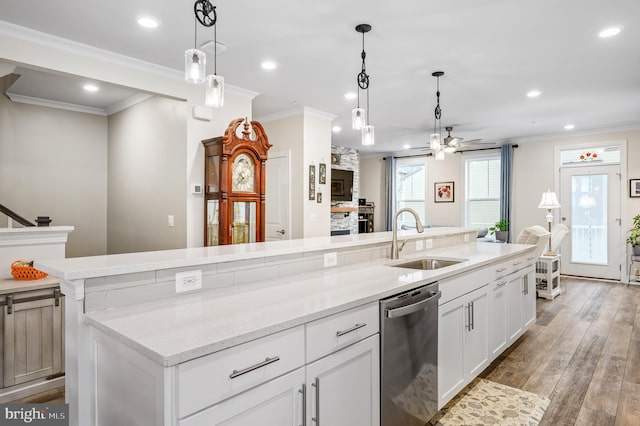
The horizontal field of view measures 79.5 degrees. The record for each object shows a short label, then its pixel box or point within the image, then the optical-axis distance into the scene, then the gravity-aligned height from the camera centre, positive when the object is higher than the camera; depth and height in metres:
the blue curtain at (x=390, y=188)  9.43 +0.57
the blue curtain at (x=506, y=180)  7.65 +0.62
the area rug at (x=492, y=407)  2.30 -1.25
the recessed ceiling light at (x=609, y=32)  2.96 +1.40
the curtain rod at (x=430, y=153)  7.98 +1.33
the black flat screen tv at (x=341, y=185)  8.18 +0.57
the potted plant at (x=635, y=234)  6.21 -0.37
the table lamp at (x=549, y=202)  6.00 +0.14
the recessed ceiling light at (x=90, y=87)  4.45 +1.46
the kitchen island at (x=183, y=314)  1.10 -0.38
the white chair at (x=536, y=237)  4.67 -0.33
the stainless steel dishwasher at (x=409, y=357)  1.79 -0.73
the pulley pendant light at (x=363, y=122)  2.59 +0.61
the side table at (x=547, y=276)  5.27 -0.91
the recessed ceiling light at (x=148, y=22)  2.79 +1.40
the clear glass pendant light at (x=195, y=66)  1.83 +0.70
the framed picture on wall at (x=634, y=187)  6.36 +0.39
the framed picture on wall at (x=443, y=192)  8.66 +0.44
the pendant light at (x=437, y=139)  3.98 +0.76
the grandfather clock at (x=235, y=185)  3.85 +0.27
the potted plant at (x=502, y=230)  7.49 -0.37
